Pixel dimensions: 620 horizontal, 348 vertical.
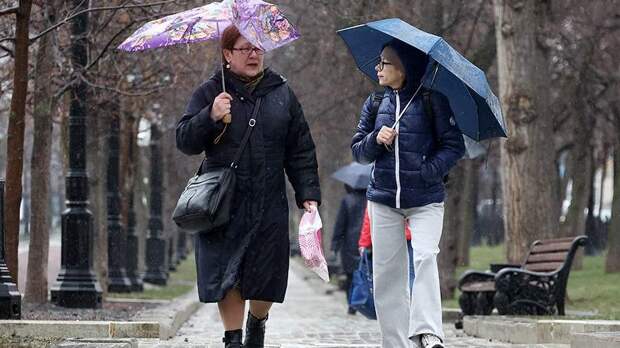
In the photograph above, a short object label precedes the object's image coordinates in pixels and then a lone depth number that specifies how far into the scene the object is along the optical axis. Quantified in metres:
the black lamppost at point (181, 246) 57.32
